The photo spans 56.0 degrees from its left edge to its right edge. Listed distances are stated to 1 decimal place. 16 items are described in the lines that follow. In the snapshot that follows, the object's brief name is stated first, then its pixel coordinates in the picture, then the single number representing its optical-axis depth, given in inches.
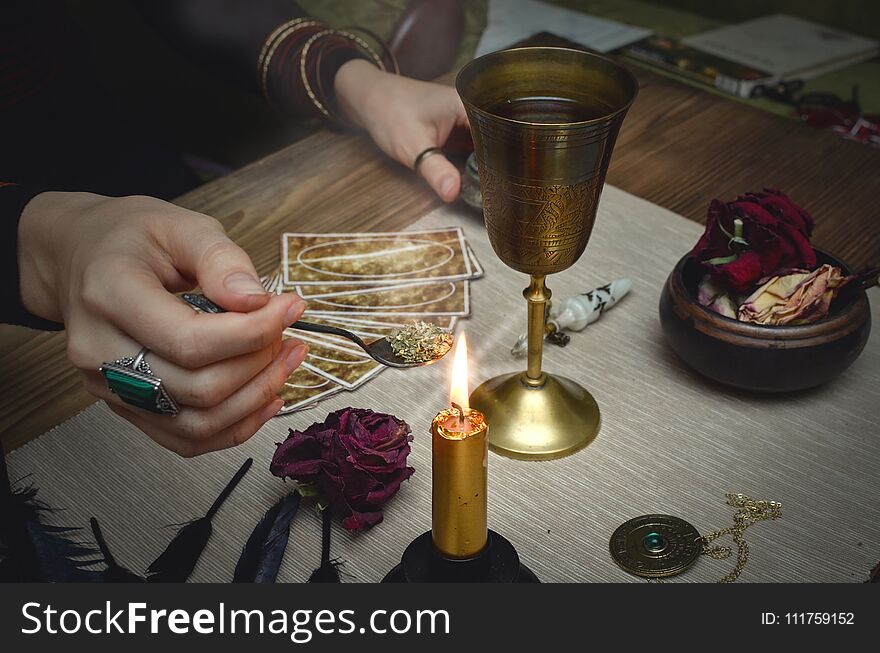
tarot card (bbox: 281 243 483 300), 38.8
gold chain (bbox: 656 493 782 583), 26.5
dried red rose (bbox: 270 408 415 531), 27.2
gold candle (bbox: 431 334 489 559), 19.1
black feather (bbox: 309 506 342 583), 25.8
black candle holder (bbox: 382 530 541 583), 21.8
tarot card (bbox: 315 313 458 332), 37.1
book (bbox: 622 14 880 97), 70.9
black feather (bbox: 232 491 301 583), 26.0
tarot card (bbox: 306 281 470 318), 37.9
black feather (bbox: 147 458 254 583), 26.1
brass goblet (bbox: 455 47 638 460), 24.8
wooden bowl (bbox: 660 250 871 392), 30.3
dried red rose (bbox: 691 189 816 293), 31.7
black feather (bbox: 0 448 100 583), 25.9
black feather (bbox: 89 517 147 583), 25.9
